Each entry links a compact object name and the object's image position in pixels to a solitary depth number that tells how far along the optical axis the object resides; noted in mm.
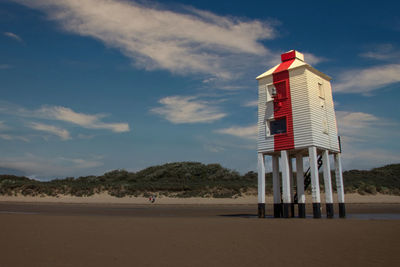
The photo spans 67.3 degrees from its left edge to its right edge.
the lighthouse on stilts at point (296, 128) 19969
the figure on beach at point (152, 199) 39094
